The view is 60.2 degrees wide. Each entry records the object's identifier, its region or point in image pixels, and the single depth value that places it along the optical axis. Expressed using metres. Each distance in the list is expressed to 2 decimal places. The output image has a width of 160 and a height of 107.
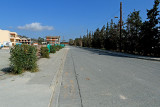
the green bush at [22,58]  7.12
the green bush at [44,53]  16.29
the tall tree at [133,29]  23.83
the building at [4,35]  77.19
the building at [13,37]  83.96
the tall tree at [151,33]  20.16
